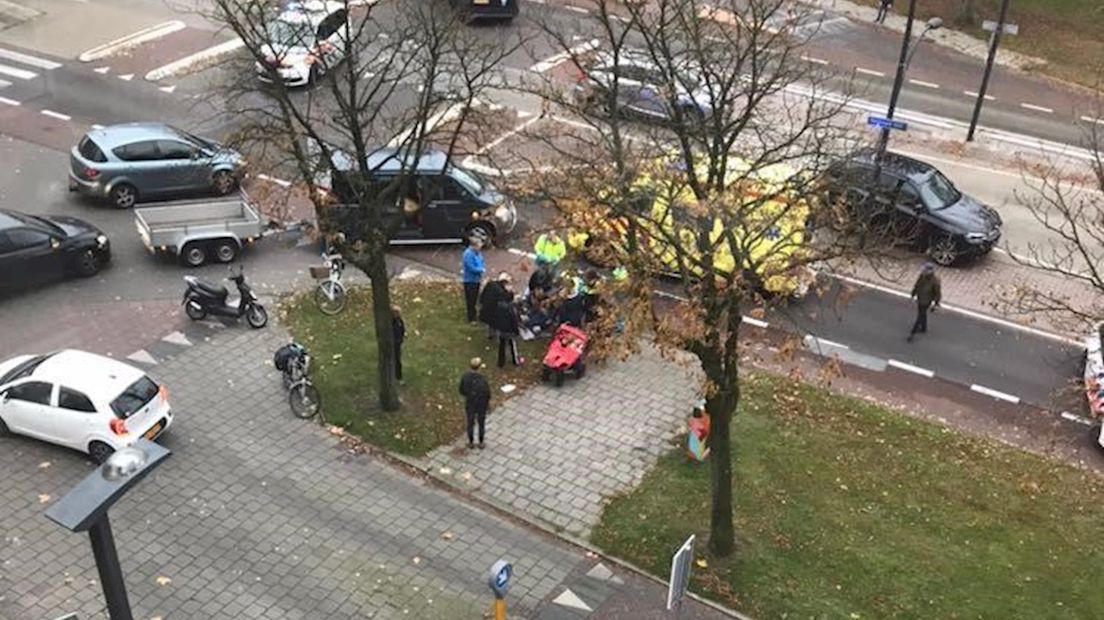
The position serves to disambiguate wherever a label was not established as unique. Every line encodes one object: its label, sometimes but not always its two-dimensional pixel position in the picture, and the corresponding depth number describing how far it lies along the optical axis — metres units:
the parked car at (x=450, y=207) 22.83
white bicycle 20.64
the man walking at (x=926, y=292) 20.83
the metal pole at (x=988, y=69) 28.97
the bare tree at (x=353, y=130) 16.16
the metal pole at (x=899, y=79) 24.72
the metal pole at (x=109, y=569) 8.89
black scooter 19.67
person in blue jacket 20.08
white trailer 21.72
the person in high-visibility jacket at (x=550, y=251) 20.72
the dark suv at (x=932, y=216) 24.05
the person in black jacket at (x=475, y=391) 16.20
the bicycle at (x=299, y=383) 17.39
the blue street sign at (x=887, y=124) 24.39
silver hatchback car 23.91
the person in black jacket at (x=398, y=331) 17.89
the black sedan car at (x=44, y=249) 20.52
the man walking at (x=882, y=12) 37.54
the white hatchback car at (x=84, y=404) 15.80
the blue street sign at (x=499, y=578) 11.11
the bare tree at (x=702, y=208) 13.05
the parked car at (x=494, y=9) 34.38
